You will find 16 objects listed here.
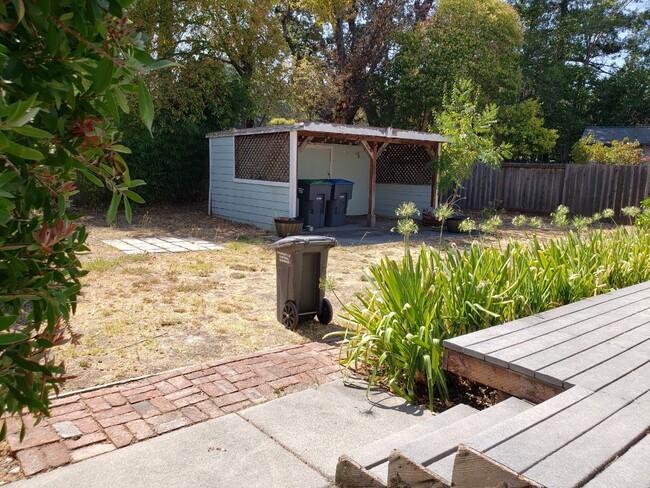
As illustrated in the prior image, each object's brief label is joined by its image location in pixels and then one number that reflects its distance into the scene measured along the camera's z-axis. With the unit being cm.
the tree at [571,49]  2572
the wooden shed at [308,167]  1161
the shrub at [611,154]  1695
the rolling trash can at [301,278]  473
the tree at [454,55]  2009
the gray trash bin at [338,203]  1273
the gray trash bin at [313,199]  1209
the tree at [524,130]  2121
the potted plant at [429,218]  1329
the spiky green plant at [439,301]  348
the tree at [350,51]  1912
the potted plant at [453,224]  1303
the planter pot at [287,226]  1089
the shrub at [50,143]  100
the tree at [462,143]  1233
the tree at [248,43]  1458
